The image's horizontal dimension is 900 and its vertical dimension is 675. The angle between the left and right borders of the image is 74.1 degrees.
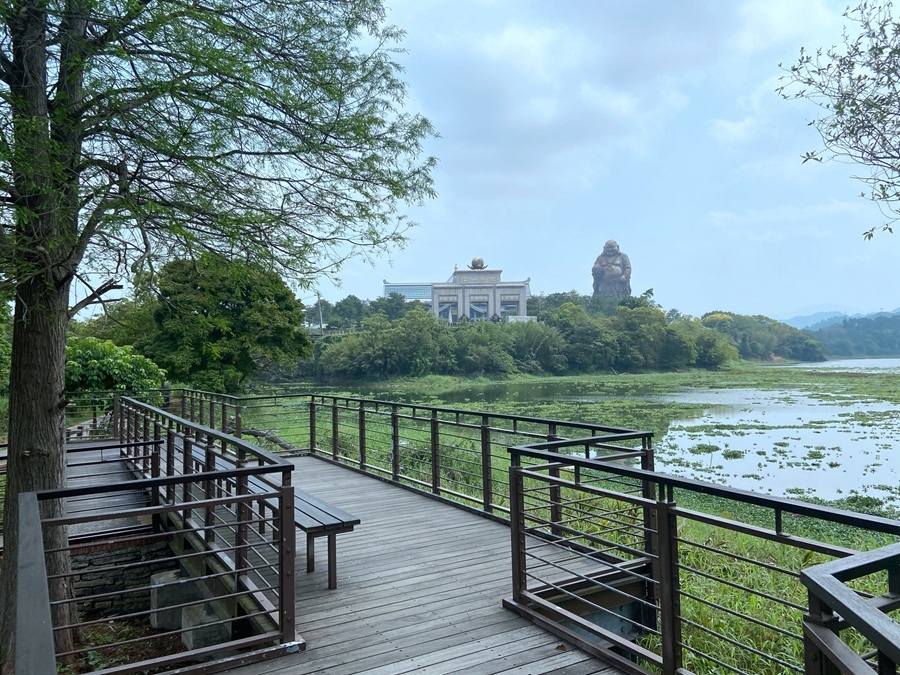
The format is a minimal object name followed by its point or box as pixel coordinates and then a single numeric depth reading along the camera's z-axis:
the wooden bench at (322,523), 3.89
